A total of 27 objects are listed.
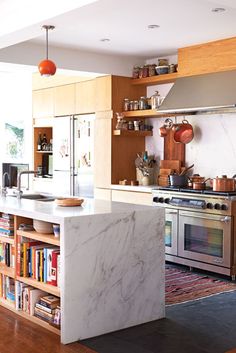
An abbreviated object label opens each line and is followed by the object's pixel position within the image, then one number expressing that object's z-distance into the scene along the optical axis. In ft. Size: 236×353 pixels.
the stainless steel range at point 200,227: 17.99
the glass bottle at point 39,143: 28.07
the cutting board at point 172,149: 22.53
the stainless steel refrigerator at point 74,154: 24.27
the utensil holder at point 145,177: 23.21
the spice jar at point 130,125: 23.43
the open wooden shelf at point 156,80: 21.79
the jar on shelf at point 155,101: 22.12
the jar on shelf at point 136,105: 23.21
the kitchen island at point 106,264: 12.36
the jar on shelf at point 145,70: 23.14
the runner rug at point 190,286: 16.10
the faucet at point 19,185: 16.78
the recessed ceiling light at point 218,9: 15.46
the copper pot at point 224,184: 18.66
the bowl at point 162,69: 22.22
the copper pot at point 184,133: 21.74
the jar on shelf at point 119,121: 23.08
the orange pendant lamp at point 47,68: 15.69
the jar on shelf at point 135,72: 23.56
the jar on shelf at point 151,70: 22.88
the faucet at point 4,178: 19.60
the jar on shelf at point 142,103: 22.99
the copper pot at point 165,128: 22.45
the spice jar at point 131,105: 23.31
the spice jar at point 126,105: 23.44
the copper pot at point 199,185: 19.45
